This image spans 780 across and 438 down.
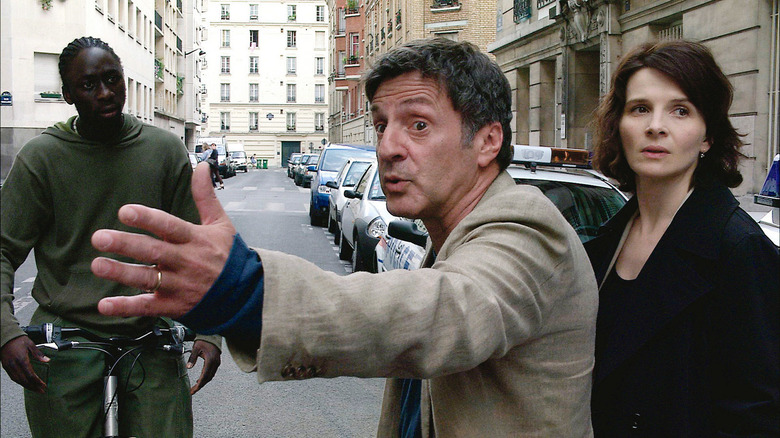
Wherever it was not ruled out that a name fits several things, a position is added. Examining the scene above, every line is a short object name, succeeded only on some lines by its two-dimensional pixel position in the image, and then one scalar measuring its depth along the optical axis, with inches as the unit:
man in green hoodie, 105.8
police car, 218.5
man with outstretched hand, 44.6
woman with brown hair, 70.7
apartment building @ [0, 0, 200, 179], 1071.0
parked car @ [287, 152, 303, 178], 2283.1
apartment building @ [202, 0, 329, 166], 3627.0
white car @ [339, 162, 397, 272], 420.8
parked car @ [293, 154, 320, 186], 1704.7
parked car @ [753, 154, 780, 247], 124.6
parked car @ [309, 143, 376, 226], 789.2
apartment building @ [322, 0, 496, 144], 1368.1
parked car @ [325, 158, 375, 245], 625.5
